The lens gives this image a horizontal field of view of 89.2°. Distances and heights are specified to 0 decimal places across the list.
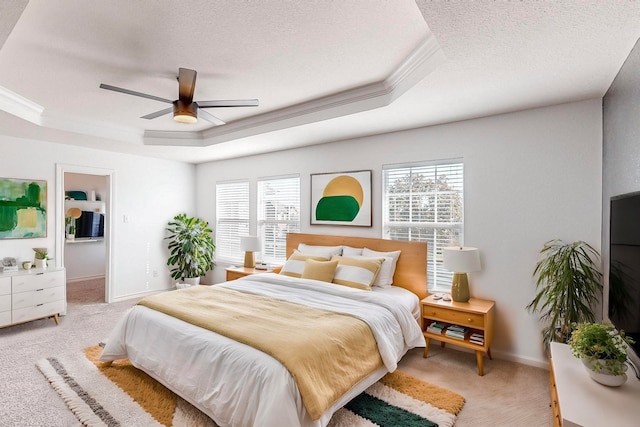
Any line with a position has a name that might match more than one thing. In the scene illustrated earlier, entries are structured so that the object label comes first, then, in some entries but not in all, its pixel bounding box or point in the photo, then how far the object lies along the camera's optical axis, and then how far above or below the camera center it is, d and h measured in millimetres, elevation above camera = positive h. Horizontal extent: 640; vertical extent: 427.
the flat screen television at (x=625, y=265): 1569 -276
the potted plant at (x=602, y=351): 1640 -719
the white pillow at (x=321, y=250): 4020 -477
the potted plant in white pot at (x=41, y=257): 4159 -590
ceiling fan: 2434 +900
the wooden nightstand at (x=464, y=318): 2826 -957
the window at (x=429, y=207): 3449 +69
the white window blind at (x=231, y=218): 5562 -105
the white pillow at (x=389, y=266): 3525 -567
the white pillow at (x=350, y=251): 3889 -466
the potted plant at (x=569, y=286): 2523 -575
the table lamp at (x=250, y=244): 4883 -479
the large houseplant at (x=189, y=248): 5555 -633
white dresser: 3674 -1001
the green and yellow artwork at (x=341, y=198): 4062 +189
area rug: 2148 -1375
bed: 1811 -907
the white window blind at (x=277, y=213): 4887 -12
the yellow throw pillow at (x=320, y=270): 3523 -638
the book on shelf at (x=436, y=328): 3078 -1102
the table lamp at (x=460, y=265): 3023 -485
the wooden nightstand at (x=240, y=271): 4633 -860
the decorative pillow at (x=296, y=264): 3841 -626
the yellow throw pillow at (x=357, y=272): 3352 -632
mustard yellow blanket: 1867 -810
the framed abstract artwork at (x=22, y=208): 4070 +39
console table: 1423 -898
